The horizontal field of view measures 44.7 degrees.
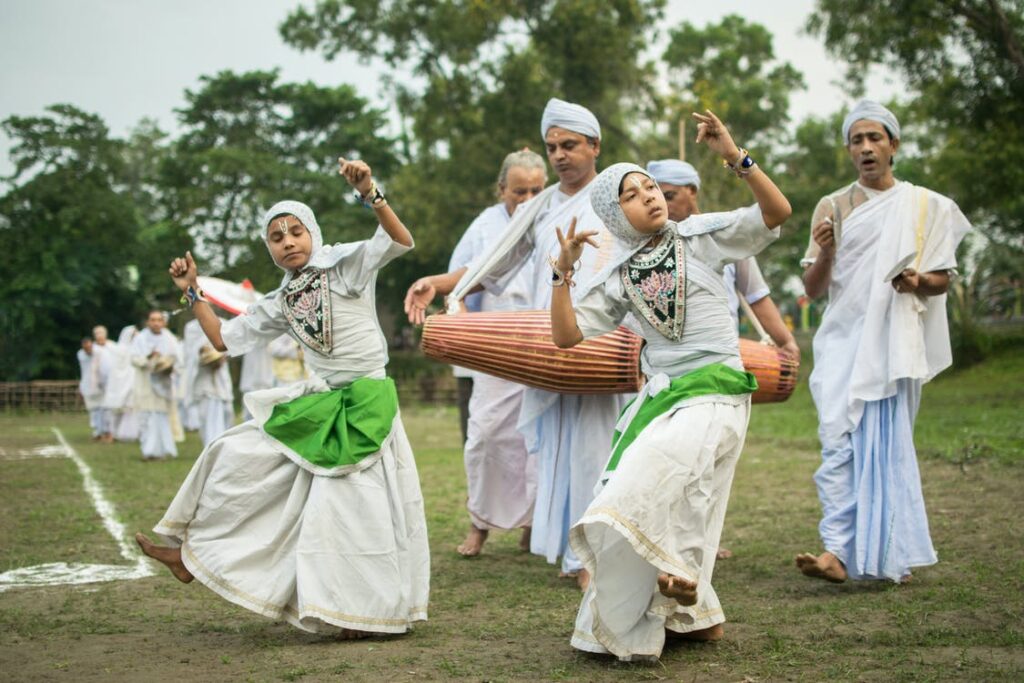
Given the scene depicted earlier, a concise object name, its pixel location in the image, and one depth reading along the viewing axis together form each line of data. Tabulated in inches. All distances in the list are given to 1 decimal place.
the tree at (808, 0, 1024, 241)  675.4
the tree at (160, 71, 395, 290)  1482.5
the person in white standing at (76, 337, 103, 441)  884.6
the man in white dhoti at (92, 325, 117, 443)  875.4
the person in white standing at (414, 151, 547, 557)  304.2
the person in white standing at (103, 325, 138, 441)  861.2
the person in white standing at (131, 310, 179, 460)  668.1
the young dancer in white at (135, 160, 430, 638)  209.5
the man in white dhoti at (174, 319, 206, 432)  644.1
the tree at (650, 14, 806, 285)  1777.8
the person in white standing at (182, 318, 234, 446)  632.4
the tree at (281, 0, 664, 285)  1093.1
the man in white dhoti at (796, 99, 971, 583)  243.6
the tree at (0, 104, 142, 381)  1498.5
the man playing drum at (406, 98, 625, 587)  262.4
